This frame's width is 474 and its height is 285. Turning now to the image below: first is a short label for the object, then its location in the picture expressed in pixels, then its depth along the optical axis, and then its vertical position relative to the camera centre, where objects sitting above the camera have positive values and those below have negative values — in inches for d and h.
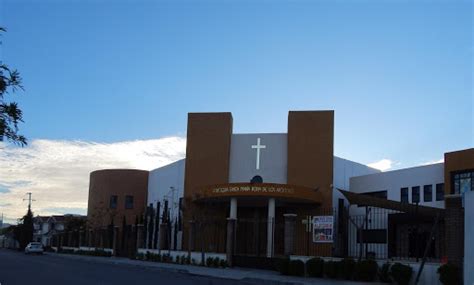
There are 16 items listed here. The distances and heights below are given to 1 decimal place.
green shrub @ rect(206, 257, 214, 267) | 1317.7 -78.1
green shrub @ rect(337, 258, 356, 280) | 908.0 -56.0
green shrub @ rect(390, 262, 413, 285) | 807.7 -54.0
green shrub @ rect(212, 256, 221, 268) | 1302.9 -77.2
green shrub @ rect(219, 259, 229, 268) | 1287.2 -80.9
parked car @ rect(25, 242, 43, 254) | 2471.2 -122.8
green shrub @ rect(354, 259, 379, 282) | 874.8 -55.7
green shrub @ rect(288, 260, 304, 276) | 994.8 -64.4
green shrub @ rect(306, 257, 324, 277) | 963.5 -59.5
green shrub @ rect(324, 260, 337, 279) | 935.7 -60.2
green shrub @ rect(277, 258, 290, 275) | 1019.9 -64.8
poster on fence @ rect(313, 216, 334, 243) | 1066.7 +1.8
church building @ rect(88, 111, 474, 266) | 1422.2 +111.5
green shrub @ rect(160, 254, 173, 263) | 1524.4 -87.7
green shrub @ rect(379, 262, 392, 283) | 851.1 -58.2
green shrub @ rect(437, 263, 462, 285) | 708.0 -46.2
